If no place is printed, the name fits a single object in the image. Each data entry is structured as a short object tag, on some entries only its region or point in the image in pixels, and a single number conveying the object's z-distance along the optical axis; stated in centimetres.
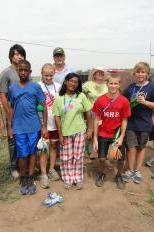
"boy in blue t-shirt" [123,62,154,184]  476
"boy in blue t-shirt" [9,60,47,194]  451
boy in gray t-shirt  478
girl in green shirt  467
